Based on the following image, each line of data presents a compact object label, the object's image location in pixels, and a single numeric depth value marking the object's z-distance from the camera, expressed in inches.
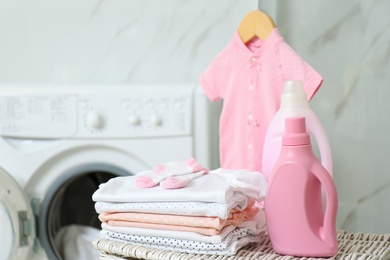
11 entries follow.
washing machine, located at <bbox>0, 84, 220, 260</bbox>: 68.9
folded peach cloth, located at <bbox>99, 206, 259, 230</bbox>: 40.8
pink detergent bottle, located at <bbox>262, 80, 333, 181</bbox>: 46.3
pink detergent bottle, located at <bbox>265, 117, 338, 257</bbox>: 40.6
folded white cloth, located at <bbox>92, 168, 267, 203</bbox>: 41.2
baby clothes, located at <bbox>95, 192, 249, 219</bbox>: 40.6
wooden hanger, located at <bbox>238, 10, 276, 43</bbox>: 57.8
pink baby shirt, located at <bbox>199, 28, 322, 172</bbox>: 57.3
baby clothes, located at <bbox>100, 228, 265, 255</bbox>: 41.2
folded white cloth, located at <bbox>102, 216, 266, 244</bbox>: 40.9
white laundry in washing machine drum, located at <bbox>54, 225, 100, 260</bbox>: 74.8
